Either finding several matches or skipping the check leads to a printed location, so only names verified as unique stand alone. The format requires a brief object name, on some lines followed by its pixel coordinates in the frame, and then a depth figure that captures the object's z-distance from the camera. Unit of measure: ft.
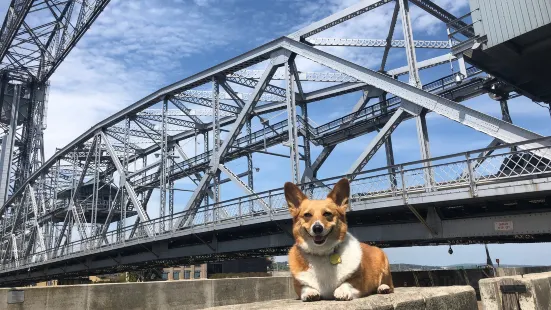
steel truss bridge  40.40
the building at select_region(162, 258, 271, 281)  285.25
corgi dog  10.34
